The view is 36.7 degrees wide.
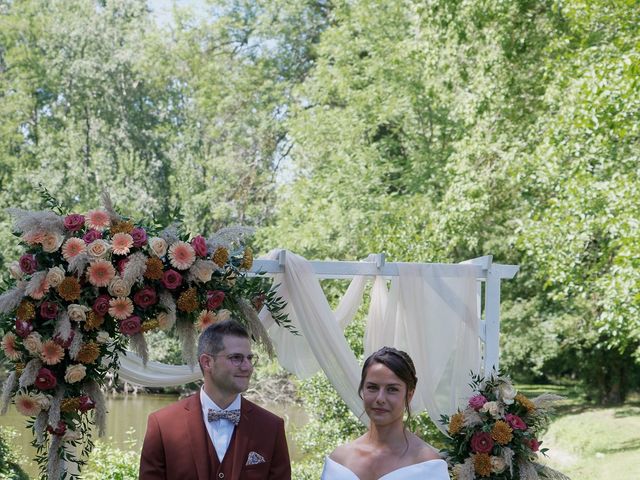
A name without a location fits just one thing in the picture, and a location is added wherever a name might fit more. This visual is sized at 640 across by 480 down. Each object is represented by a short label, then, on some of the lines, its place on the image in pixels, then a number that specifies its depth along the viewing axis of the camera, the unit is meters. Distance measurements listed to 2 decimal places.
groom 3.48
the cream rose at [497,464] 6.21
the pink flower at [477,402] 6.44
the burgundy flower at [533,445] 6.38
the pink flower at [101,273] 5.43
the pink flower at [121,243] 5.50
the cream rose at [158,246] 5.57
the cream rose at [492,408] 6.34
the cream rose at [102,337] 5.47
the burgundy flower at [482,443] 6.27
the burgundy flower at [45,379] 5.30
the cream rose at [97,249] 5.44
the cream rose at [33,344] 5.29
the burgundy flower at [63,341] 5.33
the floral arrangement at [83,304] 5.35
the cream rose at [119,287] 5.42
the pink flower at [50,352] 5.30
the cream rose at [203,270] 5.64
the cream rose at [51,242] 5.45
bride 3.51
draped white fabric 6.71
